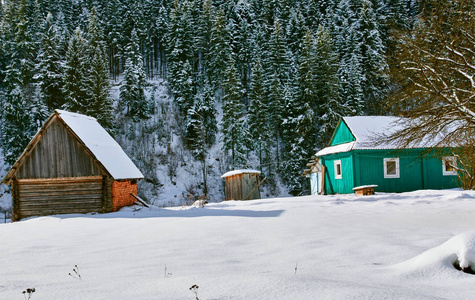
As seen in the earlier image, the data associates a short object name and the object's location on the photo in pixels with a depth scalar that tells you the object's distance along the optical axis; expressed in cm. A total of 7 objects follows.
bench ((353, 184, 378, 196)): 1984
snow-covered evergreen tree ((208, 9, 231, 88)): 5078
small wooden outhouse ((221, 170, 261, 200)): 2580
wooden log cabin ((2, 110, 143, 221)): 1884
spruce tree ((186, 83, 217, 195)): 4516
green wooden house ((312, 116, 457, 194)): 2291
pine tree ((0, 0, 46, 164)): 3950
